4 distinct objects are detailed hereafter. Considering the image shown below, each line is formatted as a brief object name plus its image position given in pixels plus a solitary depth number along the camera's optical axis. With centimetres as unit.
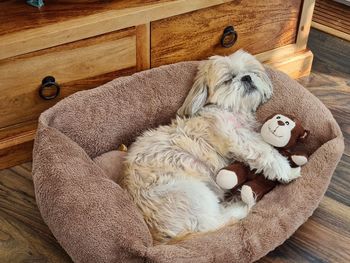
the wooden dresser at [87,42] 178
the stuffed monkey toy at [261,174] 167
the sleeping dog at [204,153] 156
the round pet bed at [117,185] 146
